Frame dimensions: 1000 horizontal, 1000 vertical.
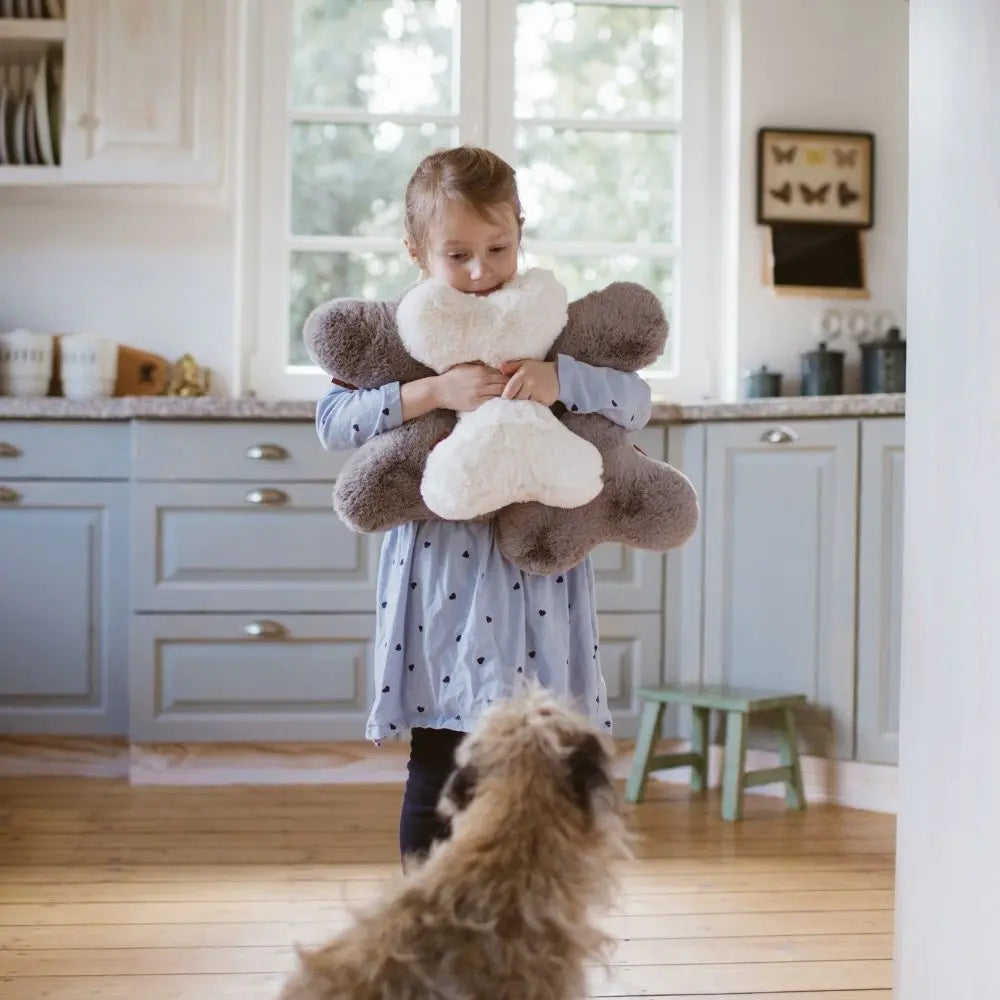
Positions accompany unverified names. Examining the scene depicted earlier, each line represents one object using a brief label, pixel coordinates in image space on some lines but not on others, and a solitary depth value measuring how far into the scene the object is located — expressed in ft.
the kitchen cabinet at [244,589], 9.89
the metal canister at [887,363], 10.75
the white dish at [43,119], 10.82
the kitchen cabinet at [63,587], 10.05
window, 11.69
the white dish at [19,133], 10.85
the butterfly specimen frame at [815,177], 11.39
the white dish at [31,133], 10.89
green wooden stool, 9.10
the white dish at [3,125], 10.90
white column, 3.50
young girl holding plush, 4.79
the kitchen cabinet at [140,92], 10.69
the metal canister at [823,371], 10.95
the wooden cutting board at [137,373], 11.14
